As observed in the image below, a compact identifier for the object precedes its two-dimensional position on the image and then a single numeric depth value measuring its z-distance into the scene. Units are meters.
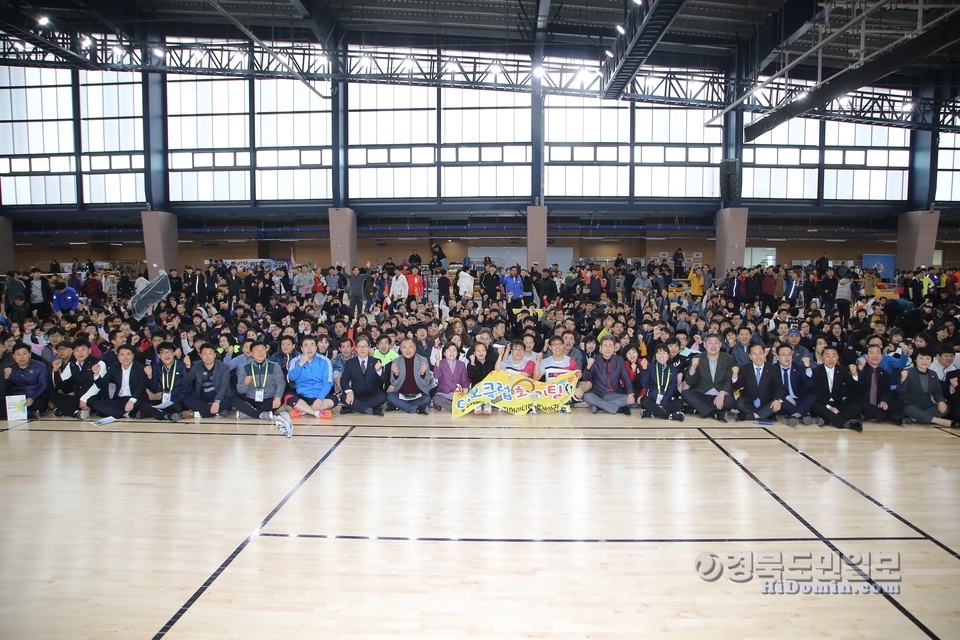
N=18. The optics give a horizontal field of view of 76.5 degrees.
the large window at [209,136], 27.62
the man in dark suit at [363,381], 10.55
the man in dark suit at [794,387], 9.81
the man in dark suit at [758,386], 9.94
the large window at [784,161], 27.70
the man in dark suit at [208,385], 10.17
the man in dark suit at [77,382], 10.20
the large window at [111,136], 27.58
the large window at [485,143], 27.11
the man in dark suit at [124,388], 10.03
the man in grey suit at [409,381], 10.61
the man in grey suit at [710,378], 10.14
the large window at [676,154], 27.42
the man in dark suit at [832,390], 9.66
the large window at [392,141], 27.31
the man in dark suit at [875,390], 9.73
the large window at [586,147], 27.23
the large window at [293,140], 27.39
